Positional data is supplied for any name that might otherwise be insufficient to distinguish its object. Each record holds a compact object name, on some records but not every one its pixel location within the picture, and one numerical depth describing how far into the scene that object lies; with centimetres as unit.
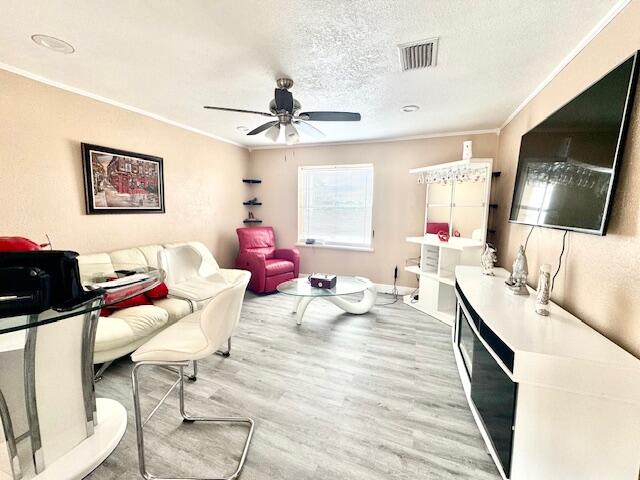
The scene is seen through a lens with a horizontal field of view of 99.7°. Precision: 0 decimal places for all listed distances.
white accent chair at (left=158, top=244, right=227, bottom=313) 278
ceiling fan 220
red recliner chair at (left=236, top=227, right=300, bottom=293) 418
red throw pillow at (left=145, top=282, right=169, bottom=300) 267
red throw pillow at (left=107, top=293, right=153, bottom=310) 244
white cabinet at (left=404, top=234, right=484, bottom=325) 322
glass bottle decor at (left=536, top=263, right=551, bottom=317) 157
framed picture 281
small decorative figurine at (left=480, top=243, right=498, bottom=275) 254
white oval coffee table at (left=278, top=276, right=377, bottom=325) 296
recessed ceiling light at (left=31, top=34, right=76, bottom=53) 180
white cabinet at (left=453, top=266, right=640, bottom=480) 106
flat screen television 129
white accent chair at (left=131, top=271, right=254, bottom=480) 134
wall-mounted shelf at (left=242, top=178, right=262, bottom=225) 510
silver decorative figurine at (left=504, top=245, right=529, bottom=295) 196
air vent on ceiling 182
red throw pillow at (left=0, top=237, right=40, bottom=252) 185
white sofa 205
